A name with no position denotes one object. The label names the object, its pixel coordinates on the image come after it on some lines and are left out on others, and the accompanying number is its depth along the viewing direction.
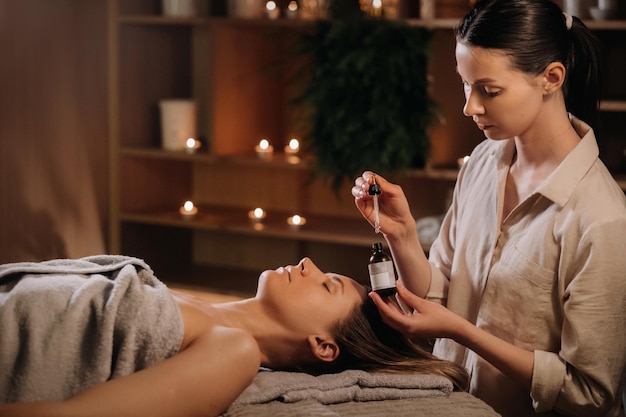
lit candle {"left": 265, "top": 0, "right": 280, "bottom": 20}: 3.82
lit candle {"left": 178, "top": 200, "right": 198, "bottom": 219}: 4.00
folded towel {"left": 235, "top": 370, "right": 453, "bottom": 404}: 1.71
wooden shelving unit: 3.87
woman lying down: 1.53
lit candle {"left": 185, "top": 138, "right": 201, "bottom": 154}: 3.97
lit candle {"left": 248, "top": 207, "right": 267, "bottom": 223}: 3.94
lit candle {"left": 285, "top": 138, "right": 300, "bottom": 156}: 3.84
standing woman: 1.82
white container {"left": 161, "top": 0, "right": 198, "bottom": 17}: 3.95
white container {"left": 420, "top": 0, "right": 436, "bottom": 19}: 3.38
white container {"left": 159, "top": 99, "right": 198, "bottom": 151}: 4.06
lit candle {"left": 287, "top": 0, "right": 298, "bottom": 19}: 3.76
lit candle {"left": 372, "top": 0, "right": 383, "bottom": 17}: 3.60
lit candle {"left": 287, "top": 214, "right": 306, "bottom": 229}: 3.79
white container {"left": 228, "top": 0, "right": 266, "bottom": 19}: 3.82
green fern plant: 3.38
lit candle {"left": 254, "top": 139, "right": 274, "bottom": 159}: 3.81
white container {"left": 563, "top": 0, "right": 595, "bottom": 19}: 3.25
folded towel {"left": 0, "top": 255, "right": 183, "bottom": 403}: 1.56
